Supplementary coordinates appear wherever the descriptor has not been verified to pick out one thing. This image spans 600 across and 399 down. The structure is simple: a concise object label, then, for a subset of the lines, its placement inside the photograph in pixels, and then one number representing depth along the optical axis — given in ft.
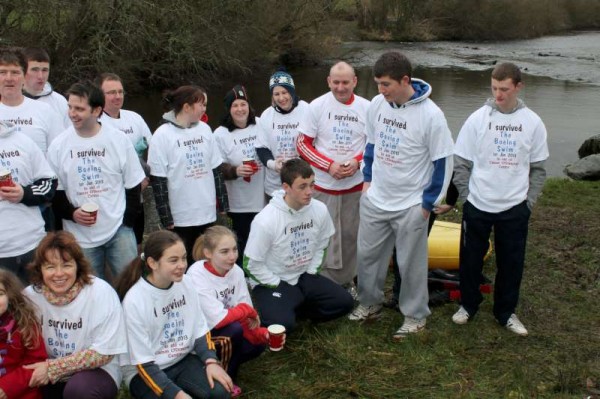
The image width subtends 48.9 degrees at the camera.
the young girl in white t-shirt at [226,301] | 13.50
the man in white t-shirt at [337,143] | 17.17
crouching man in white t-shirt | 15.21
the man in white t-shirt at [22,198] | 13.75
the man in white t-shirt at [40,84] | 16.67
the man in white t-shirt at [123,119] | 17.10
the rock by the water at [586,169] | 36.70
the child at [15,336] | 11.34
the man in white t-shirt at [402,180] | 14.98
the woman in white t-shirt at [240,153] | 18.07
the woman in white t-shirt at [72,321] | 11.66
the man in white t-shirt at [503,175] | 15.30
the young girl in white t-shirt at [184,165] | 16.38
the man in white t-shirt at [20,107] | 15.15
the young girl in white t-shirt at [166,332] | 12.02
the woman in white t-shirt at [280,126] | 18.19
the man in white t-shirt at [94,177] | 14.32
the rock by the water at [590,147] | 44.99
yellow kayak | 19.84
